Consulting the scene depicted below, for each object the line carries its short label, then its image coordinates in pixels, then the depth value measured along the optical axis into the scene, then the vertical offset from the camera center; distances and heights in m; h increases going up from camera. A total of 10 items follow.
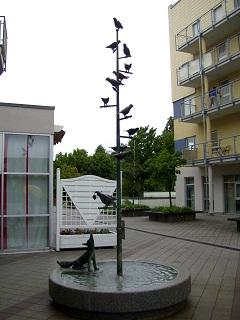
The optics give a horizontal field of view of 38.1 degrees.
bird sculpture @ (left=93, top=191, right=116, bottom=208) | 5.72 -0.14
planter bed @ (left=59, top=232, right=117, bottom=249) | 10.34 -1.50
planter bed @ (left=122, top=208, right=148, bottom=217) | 25.25 -1.63
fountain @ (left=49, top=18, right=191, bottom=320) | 4.53 -1.39
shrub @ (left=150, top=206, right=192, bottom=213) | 19.98 -1.14
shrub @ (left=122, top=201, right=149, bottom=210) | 25.78 -1.21
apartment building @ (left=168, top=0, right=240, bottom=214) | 23.06 +5.98
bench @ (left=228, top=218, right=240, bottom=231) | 14.08 -1.27
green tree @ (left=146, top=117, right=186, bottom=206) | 20.83 +1.28
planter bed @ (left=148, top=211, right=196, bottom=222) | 19.62 -1.55
